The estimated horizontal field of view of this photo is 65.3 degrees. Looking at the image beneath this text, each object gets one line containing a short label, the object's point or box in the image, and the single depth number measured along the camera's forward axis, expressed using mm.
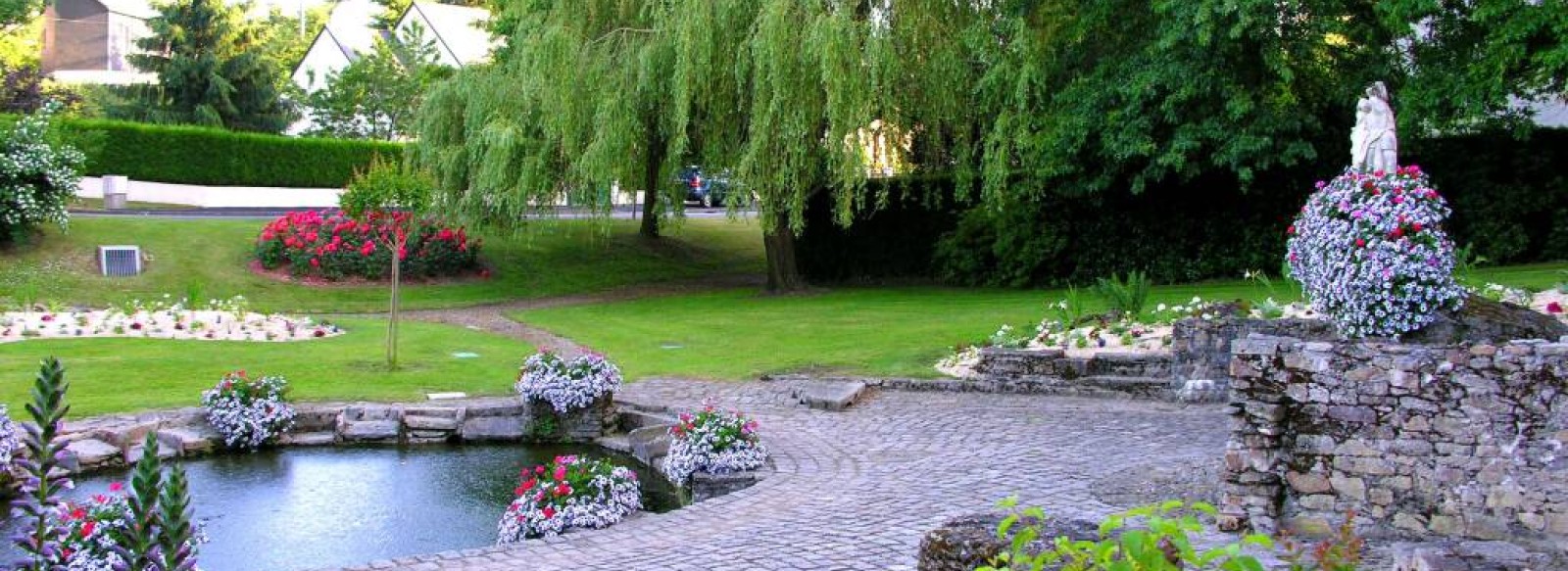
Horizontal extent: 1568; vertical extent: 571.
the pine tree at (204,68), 35875
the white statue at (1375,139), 9836
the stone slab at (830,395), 12047
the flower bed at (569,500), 8094
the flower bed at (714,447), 9289
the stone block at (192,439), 10648
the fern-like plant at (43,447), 2375
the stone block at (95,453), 10078
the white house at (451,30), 50625
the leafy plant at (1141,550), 3496
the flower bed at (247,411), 10969
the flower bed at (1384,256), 9062
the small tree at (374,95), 37625
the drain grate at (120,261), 20547
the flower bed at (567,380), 11492
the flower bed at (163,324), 15648
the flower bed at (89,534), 6500
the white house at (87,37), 62250
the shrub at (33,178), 19891
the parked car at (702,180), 21406
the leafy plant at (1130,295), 14812
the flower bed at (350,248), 22141
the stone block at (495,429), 11609
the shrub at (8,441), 9000
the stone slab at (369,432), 11438
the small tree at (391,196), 13961
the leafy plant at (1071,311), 14786
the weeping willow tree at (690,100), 18797
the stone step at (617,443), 11346
